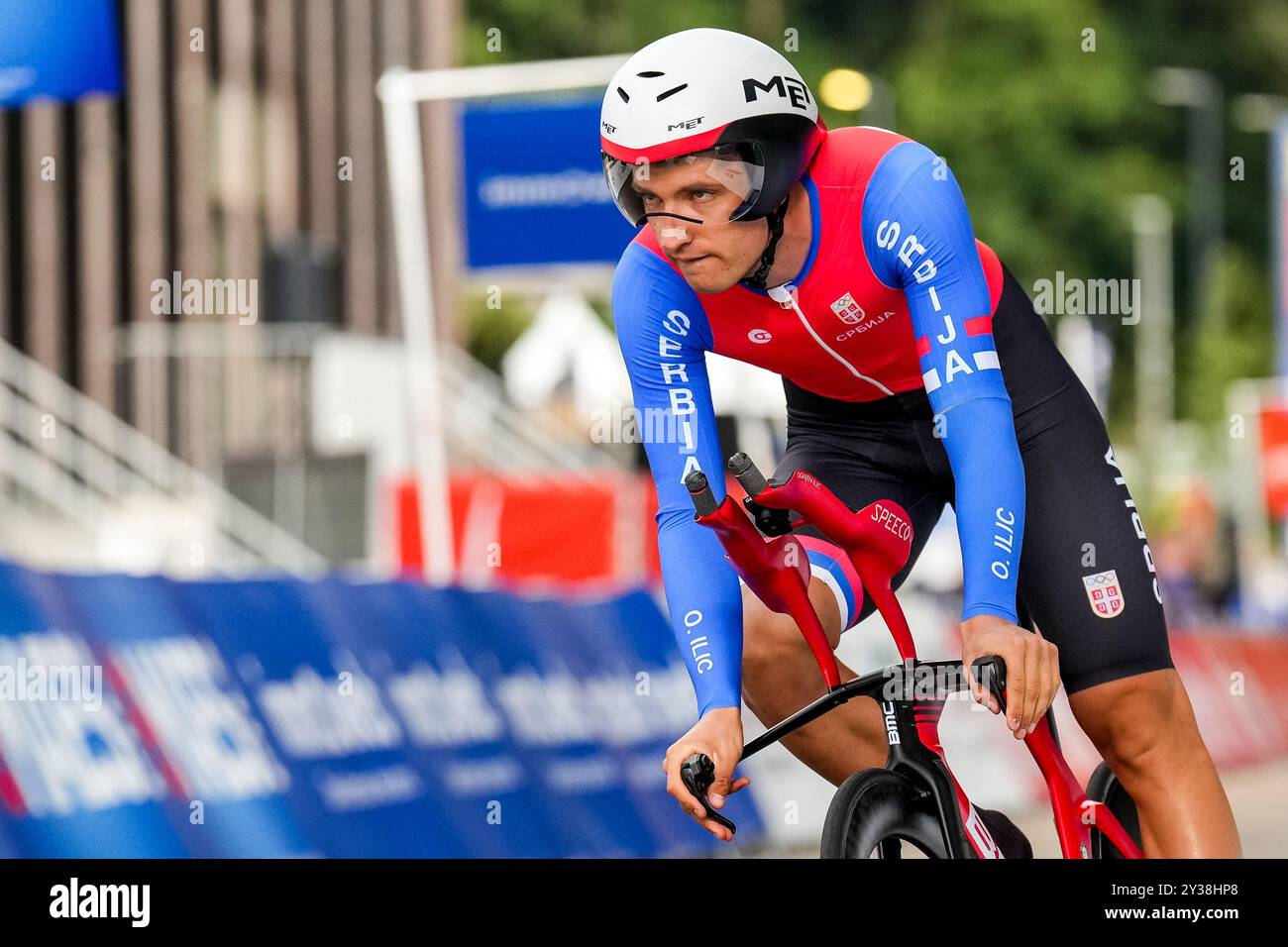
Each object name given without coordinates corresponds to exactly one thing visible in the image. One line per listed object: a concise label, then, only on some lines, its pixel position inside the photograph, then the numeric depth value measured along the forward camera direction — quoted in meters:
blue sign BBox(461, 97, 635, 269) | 20.87
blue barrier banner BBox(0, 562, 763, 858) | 11.88
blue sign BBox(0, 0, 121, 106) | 13.29
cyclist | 7.70
